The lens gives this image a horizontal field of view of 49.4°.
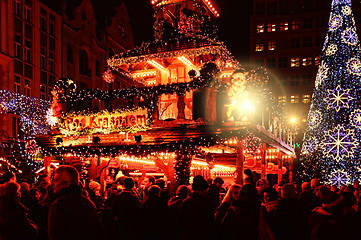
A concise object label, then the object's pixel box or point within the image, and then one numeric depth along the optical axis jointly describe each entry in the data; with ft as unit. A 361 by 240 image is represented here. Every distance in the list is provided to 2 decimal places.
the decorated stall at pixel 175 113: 41.11
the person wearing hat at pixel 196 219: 20.53
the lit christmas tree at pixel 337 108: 87.30
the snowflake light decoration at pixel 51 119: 51.44
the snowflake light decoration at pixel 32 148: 54.54
